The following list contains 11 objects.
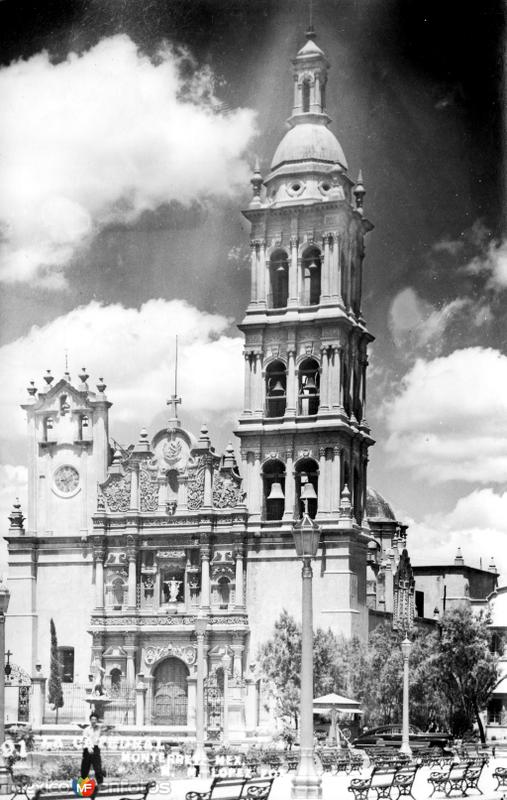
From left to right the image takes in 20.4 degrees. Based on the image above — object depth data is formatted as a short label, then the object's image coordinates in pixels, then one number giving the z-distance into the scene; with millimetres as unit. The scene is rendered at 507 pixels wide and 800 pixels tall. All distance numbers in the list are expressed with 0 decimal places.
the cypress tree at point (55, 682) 49819
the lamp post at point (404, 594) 58325
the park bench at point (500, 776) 28109
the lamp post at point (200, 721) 30750
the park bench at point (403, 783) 24953
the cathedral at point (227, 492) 50438
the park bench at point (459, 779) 26297
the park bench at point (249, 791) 21906
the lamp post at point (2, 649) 23703
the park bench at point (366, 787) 23656
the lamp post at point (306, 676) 21797
